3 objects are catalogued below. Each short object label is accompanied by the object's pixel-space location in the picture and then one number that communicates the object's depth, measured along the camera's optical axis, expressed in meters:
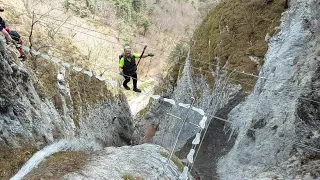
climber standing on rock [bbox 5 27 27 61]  8.53
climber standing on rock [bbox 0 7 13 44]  7.72
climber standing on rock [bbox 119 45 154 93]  8.03
